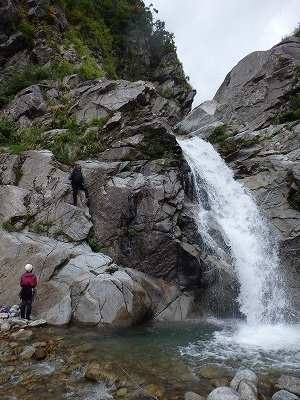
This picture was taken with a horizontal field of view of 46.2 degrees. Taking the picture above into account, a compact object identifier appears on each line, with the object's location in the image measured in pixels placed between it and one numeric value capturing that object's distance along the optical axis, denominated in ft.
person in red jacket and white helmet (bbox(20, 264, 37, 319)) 38.71
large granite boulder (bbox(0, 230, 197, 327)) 39.73
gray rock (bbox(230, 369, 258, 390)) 24.43
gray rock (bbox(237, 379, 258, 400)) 22.55
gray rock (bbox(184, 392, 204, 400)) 22.85
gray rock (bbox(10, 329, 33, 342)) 32.81
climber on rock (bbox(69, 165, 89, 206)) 52.70
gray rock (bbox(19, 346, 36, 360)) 28.79
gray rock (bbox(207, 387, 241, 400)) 21.98
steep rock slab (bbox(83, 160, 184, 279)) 51.29
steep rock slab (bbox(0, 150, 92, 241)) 50.19
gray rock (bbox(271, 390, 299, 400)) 22.70
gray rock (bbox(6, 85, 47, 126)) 78.23
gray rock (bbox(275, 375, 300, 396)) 24.00
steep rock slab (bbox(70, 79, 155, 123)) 75.92
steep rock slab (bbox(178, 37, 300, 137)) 95.45
